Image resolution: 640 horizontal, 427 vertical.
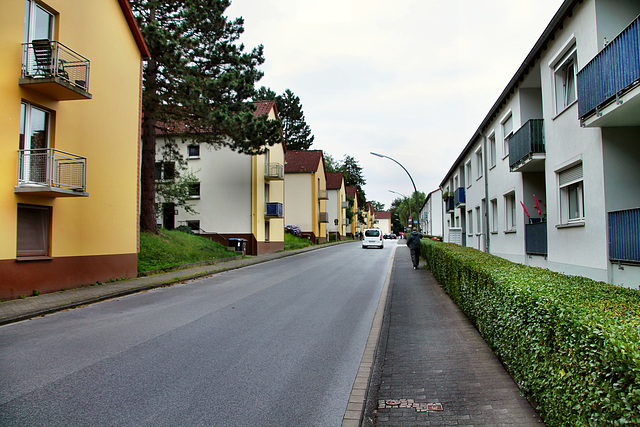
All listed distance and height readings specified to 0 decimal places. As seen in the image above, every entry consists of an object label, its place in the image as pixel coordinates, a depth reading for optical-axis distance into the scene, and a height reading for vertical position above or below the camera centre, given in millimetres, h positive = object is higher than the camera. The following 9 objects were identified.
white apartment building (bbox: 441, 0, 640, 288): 7914 +1985
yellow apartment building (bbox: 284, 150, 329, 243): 47625 +3982
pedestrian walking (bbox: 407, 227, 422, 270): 18922 -589
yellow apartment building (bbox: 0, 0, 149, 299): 10727 +2490
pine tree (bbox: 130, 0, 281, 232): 17344 +6328
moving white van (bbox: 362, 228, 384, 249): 38688 -586
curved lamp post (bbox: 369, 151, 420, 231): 26078 +4066
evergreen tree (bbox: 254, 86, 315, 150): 67375 +16207
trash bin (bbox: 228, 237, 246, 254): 26839 -691
